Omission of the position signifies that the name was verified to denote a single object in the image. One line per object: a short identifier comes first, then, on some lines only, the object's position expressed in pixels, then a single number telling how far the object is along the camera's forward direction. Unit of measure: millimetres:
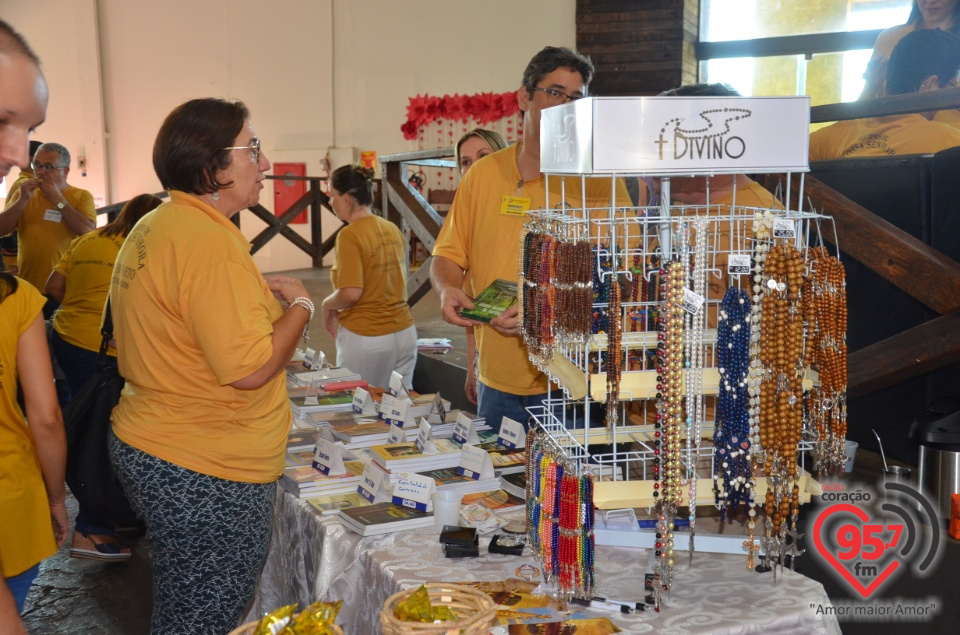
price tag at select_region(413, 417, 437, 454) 2354
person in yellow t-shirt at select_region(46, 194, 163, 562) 3566
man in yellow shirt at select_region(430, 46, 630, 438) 2551
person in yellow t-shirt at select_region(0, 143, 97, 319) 4855
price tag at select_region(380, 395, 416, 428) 2727
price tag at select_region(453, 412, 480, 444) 2529
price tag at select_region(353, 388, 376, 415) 2953
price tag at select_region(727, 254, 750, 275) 1535
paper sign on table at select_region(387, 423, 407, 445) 2516
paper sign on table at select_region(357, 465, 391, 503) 2078
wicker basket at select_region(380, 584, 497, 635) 1164
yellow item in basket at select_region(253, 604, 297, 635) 1053
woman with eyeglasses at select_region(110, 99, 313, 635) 1687
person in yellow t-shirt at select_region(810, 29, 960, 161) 3445
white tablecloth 1521
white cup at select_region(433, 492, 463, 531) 1882
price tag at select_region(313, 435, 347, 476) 2264
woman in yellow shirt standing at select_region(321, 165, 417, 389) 4059
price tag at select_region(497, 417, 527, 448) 2461
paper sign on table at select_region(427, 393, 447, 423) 2838
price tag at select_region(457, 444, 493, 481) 2189
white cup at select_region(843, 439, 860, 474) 2898
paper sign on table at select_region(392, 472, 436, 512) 1989
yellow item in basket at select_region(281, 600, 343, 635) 1064
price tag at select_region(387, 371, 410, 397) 3018
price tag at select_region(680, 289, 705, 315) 1506
